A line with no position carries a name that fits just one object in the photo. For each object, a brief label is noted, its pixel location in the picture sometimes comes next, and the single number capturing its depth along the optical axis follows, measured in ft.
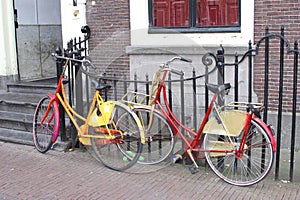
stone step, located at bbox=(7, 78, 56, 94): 24.88
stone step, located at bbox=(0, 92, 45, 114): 22.31
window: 20.79
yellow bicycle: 15.53
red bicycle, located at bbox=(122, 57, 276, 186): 13.71
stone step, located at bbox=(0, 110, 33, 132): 21.02
